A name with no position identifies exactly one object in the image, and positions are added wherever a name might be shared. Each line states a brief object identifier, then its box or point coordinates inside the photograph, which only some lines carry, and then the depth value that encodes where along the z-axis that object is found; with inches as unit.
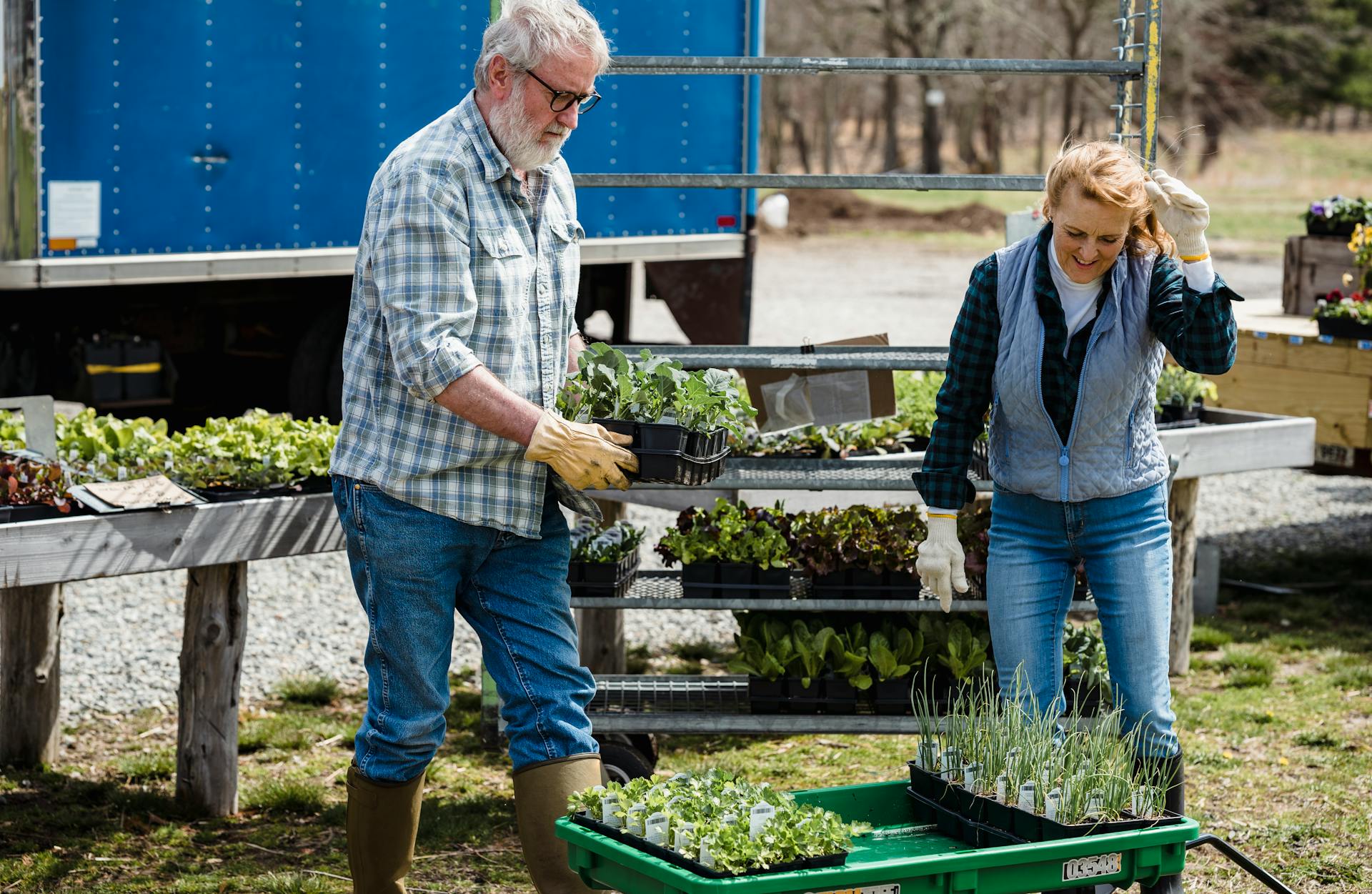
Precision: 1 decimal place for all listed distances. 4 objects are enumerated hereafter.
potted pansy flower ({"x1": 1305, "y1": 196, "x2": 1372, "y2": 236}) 296.2
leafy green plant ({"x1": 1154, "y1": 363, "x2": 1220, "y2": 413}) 236.2
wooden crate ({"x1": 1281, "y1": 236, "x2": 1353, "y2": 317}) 295.0
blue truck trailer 281.3
